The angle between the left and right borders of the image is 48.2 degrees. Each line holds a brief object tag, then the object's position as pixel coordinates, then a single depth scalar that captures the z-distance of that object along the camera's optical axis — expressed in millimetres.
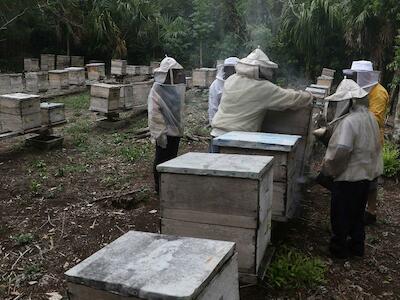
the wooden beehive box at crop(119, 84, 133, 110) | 9109
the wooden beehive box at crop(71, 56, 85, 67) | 16828
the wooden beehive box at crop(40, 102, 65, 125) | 7328
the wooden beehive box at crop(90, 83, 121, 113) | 8578
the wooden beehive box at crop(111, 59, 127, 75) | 14125
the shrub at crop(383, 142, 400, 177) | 5977
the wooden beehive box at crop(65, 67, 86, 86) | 12375
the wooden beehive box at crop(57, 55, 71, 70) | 16359
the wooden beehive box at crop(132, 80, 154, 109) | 9586
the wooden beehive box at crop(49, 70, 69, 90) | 11609
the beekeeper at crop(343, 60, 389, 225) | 4461
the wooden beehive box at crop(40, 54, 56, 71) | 16109
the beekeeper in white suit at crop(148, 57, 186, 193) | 4977
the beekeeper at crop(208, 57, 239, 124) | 5938
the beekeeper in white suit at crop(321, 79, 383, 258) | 3445
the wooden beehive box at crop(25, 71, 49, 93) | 11461
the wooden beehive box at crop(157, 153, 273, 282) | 2801
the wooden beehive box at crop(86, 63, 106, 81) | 13898
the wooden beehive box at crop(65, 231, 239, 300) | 1749
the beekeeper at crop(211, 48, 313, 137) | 4004
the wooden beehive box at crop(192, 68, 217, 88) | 11867
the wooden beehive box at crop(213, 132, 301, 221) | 3400
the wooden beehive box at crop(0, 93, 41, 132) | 6754
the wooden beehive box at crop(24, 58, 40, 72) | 15992
